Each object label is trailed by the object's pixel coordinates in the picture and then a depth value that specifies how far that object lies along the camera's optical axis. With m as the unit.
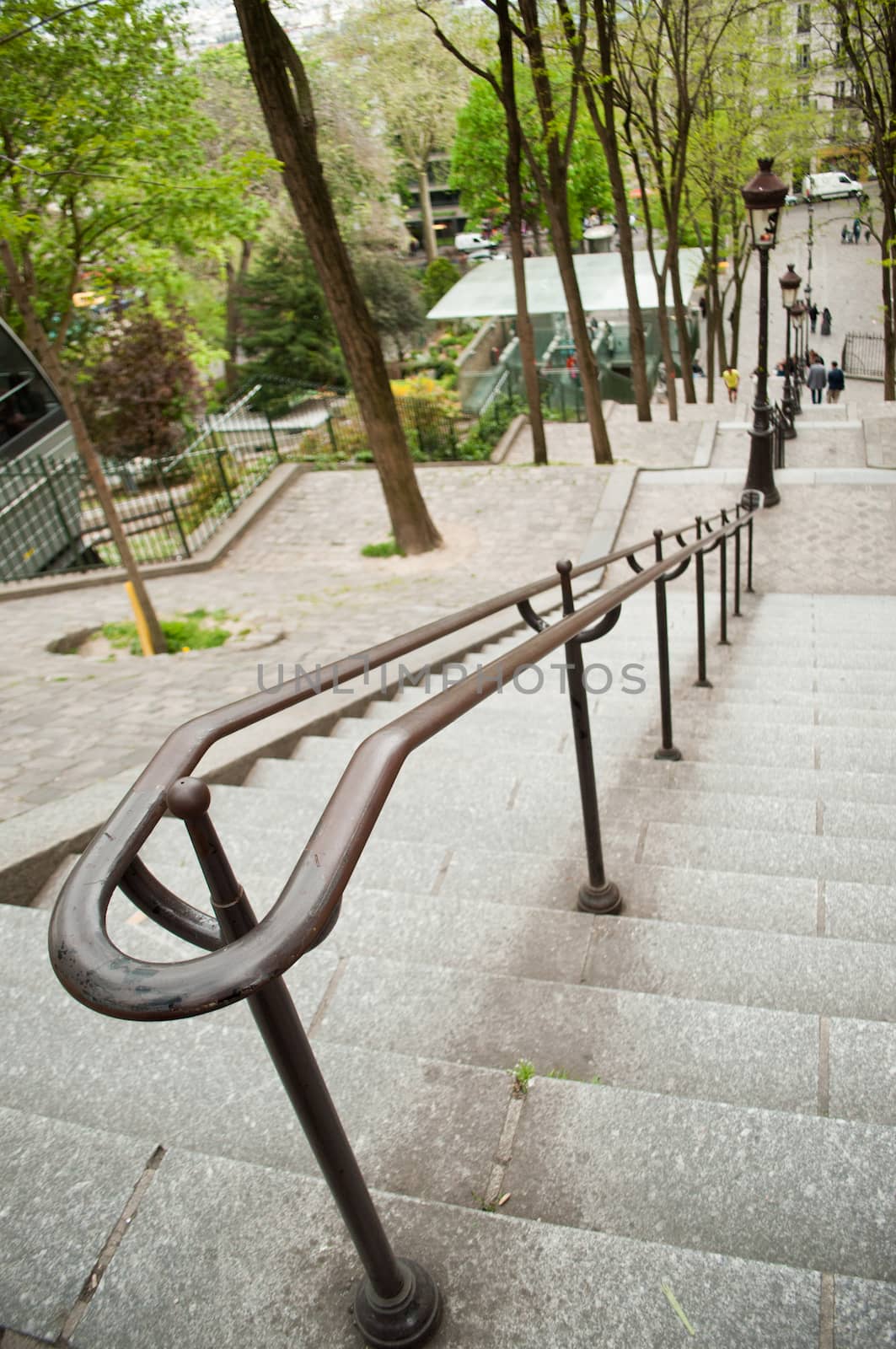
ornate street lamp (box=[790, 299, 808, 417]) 18.76
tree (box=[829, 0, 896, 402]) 13.87
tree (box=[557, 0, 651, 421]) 13.24
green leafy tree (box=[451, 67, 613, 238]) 32.19
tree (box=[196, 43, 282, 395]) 23.02
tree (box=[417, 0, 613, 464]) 12.77
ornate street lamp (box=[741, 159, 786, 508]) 9.76
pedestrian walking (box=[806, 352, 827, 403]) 22.61
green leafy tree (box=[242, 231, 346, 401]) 27.17
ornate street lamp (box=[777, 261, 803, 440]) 15.25
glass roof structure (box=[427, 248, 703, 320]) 23.03
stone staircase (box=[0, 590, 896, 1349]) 1.37
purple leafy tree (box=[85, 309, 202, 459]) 20.45
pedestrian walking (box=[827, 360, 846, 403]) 21.77
